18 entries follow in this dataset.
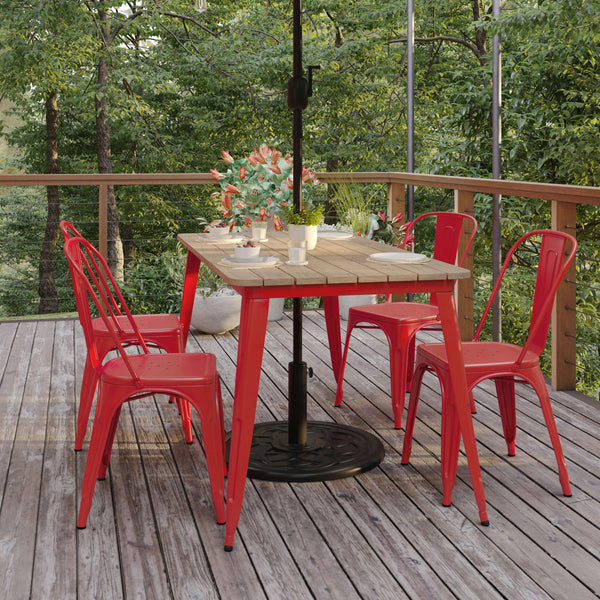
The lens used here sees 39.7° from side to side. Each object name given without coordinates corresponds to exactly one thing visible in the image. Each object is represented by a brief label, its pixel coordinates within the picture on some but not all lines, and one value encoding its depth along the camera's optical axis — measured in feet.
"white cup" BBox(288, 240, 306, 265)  9.53
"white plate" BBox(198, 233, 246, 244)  12.20
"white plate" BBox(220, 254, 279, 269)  9.29
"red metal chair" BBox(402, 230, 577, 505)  8.91
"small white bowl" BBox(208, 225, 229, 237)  12.51
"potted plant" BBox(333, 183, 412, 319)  17.28
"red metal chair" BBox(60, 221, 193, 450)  10.80
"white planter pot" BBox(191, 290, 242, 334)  17.75
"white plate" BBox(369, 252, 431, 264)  9.53
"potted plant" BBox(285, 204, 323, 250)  10.24
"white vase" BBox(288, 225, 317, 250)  10.25
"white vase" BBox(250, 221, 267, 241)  12.34
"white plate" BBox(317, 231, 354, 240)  12.38
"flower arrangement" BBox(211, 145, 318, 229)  12.34
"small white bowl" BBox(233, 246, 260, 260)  9.57
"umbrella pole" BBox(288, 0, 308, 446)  10.01
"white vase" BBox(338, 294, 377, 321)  18.75
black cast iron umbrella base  9.68
